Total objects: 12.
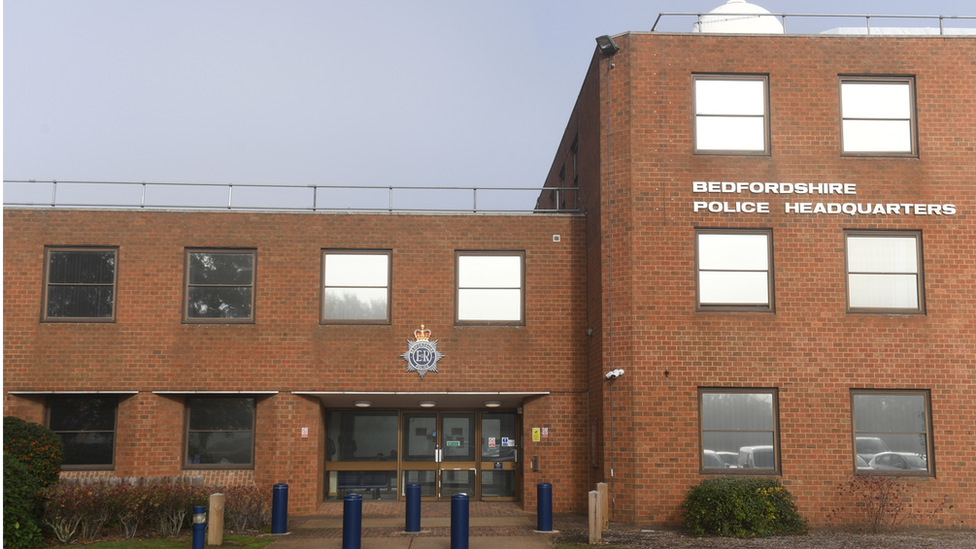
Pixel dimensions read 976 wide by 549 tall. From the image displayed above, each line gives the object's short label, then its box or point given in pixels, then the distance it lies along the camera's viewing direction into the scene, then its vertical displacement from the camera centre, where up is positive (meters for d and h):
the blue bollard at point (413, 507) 14.45 -1.95
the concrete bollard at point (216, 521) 13.13 -2.02
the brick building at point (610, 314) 15.76 +1.60
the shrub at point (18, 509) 12.16 -1.75
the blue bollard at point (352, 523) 12.65 -1.96
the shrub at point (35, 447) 14.83 -1.02
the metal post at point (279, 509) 14.50 -2.02
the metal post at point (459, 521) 12.73 -1.93
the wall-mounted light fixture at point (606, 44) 16.45 +6.82
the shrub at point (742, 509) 14.12 -1.91
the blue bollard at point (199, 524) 12.12 -1.91
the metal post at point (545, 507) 14.49 -1.94
